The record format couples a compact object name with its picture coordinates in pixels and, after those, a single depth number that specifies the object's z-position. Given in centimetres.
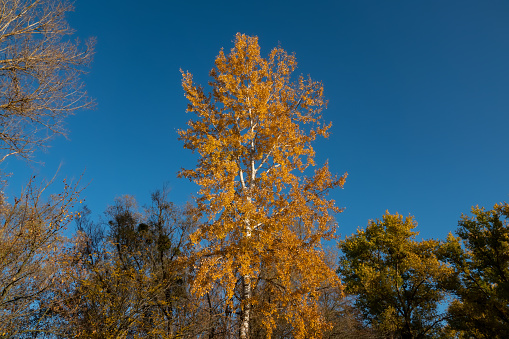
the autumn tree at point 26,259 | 621
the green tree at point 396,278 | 1631
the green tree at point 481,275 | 1539
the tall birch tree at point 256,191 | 814
